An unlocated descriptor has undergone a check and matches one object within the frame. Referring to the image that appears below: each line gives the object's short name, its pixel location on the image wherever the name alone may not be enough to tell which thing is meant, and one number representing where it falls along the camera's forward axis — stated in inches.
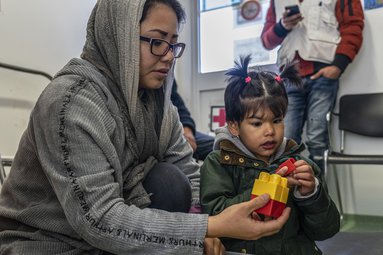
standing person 80.7
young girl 35.4
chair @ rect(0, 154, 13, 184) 56.0
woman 26.9
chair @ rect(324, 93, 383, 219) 80.4
